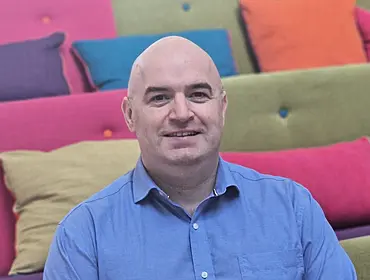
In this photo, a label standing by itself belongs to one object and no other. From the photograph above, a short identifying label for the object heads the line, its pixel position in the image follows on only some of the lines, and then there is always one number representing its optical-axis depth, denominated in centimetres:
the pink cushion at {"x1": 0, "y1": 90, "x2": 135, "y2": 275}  177
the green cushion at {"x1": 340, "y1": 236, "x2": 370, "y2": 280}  151
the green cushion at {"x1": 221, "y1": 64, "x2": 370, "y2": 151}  197
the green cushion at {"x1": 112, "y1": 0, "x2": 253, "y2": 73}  237
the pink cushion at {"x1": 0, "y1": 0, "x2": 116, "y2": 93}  218
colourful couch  173
